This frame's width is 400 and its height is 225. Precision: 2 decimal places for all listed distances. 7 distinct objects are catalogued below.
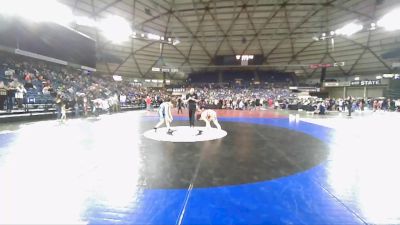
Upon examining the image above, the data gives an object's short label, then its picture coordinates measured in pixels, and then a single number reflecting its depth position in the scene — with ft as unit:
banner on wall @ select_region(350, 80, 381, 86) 128.52
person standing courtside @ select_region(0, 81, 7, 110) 41.26
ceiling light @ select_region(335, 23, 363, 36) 88.17
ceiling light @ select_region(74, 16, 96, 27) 79.00
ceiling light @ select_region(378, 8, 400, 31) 76.43
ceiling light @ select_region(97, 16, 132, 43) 85.76
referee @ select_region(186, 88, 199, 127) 28.02
